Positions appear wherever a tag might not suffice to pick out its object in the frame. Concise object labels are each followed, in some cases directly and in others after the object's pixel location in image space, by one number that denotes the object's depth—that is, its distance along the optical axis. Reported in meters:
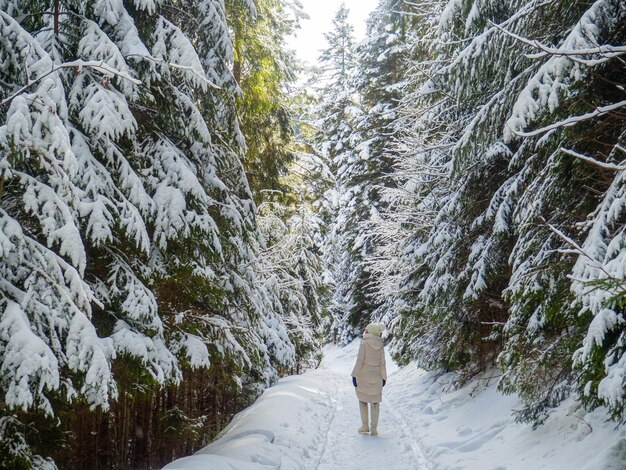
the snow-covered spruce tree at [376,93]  22.56
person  7.99
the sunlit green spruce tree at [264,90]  8.93
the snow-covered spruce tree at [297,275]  11.26
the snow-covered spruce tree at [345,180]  24.77
